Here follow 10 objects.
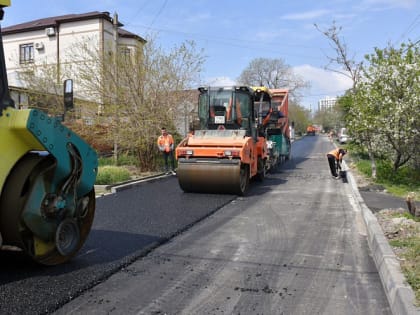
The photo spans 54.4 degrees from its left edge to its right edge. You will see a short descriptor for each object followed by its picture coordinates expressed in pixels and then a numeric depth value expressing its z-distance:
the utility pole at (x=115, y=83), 13.47
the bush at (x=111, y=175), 10.62
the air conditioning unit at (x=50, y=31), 30.33
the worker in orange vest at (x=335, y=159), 12.51
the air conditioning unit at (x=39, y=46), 30.98
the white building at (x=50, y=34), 29.12
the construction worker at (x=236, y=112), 10.06
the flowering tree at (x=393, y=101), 10.01
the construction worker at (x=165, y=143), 13.02
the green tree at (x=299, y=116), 59.30
